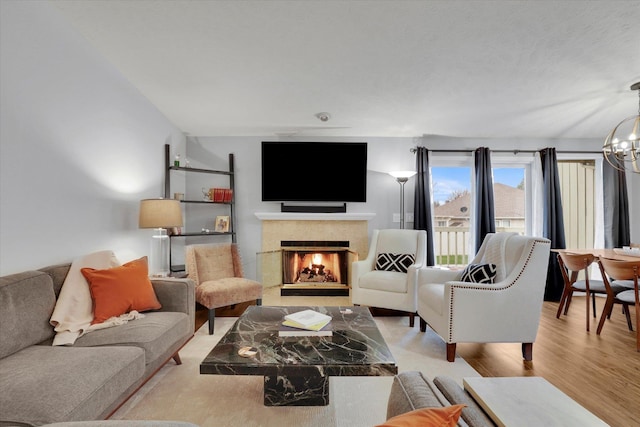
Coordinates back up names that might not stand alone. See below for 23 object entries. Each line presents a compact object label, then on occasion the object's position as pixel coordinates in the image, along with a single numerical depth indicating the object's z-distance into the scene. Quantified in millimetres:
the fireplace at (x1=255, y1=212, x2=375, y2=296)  4520
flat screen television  4496
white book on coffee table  2042
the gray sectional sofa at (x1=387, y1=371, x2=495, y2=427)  750
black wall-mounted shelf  3779
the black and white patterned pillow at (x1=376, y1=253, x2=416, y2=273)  3760
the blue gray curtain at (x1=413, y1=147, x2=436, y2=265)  4430
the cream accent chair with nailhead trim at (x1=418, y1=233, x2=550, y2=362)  2506
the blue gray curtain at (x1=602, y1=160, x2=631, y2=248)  4508
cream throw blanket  1795
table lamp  2912
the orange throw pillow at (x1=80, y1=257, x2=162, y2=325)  2020
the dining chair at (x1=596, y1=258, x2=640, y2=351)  2807
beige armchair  3120
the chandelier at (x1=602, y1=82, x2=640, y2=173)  3012
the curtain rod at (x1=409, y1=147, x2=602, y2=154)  4559
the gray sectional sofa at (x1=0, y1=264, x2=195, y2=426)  1195
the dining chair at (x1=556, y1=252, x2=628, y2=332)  3285
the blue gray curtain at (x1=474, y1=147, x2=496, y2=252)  4449
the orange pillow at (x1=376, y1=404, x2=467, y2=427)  583
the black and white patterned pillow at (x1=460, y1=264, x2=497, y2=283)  2725
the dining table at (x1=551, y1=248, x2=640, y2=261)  3162
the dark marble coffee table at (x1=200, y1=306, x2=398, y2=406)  1579
